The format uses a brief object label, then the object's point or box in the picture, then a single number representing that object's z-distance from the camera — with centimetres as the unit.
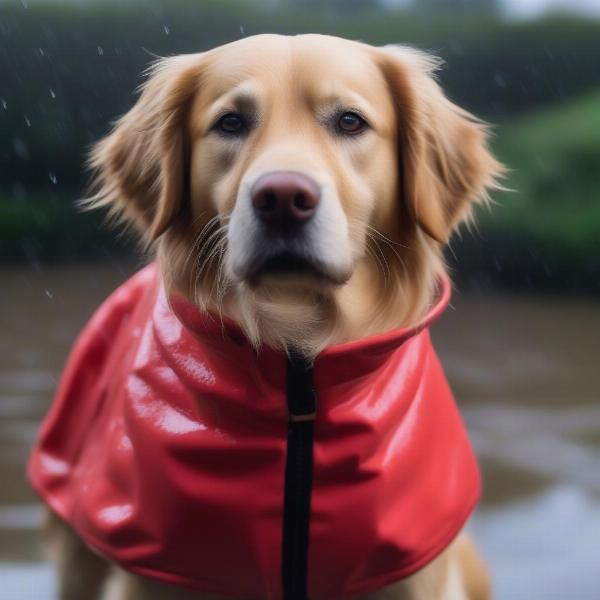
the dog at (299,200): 182
